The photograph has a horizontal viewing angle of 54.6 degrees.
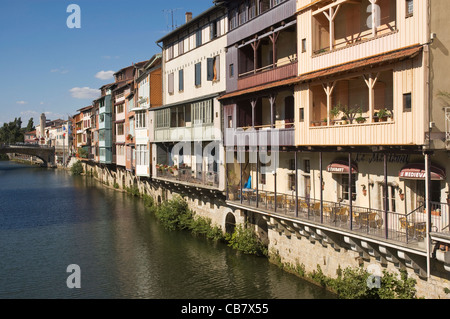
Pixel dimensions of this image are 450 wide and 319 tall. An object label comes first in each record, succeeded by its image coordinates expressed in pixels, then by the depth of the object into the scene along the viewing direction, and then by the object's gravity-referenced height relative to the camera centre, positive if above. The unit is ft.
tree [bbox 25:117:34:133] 621.31 +40.14
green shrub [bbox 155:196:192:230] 105.70 -15.56
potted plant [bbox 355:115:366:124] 52.47 +3.56
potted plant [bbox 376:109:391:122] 49.65 +3.95
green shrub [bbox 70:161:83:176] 296.30 -10.76
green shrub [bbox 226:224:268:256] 77.51 -16.66
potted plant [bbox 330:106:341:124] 57.45 +4.95
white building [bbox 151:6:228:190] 92.02 +11.52
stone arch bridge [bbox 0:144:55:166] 365.20 +3.42
